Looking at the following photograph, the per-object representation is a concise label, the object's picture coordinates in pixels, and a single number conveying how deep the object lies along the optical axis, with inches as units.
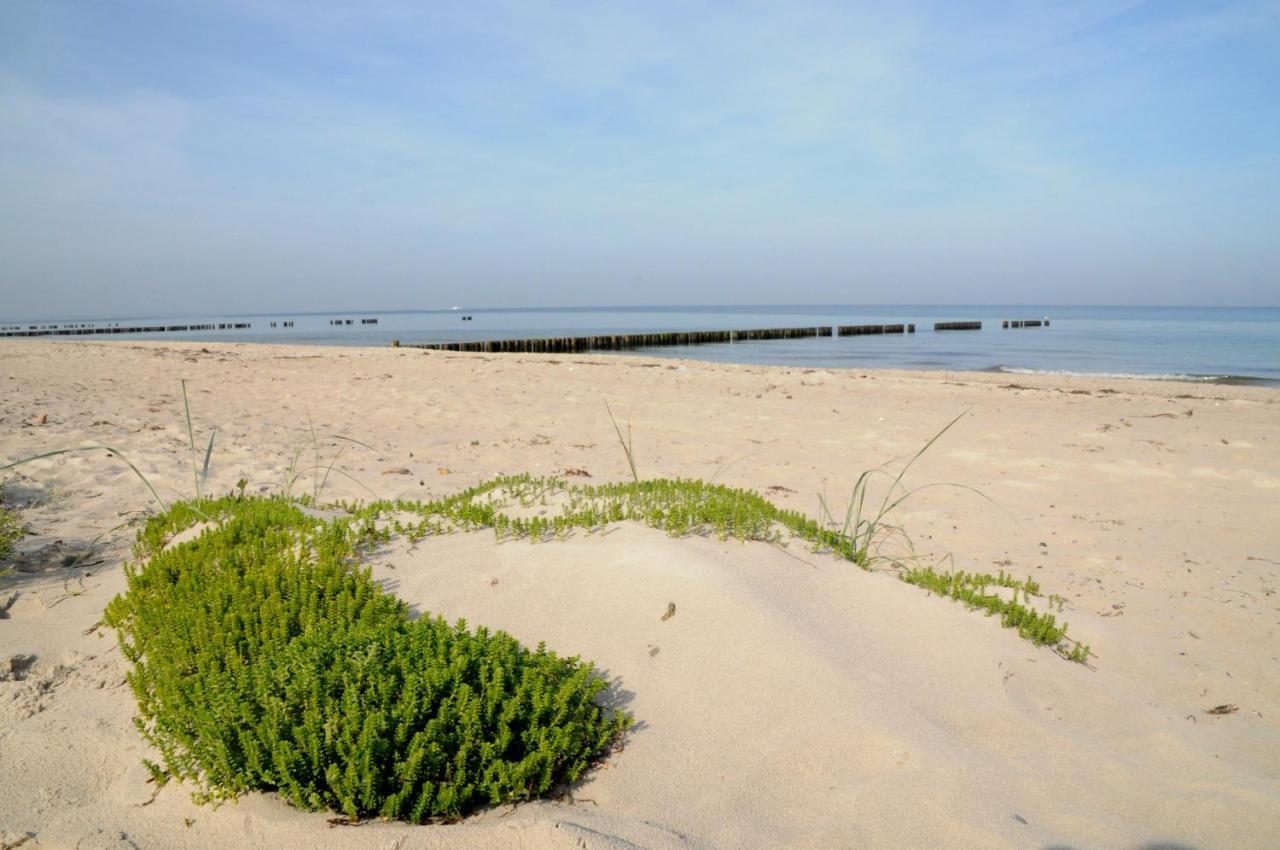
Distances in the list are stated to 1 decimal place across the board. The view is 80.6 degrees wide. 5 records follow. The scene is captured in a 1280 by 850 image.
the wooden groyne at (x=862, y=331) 2368.6
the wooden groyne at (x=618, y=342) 1545.3
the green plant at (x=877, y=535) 206.3
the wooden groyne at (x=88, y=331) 2309.9
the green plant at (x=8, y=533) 187.9
